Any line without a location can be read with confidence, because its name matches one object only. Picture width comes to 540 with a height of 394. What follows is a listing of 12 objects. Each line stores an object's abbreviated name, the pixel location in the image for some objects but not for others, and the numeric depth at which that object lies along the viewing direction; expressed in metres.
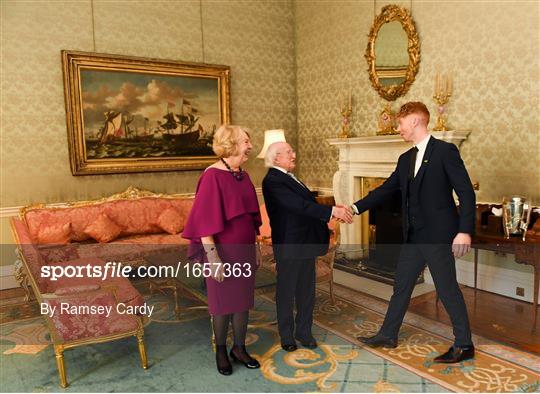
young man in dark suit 2.98
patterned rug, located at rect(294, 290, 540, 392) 2.86
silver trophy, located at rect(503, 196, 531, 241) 4.00
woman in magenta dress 2.86
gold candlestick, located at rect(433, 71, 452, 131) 4.97
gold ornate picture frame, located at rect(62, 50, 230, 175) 5.76
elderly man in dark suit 3.16
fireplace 5.45
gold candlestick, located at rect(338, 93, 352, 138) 6.21
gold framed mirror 5.38
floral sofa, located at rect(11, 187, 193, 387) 3.01
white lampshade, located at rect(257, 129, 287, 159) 6.52
